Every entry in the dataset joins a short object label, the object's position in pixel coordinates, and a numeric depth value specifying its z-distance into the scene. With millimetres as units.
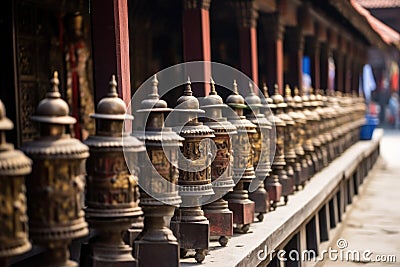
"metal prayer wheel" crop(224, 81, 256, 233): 4945
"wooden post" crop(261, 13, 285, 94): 10242
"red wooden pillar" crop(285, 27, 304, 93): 12156
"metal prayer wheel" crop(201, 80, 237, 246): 4562
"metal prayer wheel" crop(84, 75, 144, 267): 3172
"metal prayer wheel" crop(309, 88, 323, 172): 8797
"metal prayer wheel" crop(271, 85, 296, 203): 6418
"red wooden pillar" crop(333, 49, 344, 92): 17672
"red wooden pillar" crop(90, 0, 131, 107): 4648
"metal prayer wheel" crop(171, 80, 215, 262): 4121
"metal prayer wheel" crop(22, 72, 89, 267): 2822
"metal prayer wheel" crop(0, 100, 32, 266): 2578
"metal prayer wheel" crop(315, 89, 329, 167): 9339
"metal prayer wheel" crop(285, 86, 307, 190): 7285
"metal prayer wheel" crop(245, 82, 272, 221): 5593
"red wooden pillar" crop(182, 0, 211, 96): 6863
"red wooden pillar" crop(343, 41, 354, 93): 18811
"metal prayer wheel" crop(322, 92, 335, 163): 9959
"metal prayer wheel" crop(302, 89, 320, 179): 8125
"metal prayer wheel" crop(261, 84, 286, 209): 6145
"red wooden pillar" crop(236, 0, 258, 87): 8680
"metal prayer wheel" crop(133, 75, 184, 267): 3594
